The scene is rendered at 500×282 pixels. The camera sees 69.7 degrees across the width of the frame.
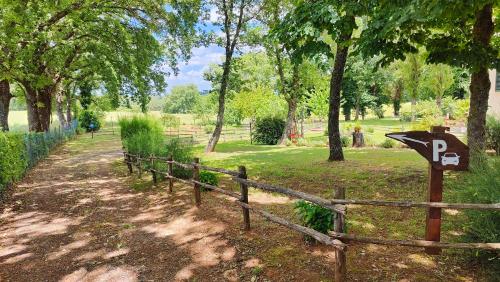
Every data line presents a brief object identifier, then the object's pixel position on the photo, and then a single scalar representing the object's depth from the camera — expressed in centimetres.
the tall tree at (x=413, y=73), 3678
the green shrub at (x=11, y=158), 1125
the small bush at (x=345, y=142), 2400
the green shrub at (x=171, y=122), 5000
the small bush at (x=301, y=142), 2615
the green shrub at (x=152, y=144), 1310
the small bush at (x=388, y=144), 2119
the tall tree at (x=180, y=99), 16875
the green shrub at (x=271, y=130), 2989
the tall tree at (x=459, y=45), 709
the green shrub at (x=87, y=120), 5450
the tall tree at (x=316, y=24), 732
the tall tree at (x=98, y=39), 1395
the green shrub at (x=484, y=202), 452
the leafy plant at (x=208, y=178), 1030
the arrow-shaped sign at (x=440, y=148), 491
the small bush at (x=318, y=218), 596
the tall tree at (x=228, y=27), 2036
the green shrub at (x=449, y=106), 4278
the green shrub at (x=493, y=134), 1395
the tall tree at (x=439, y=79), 3691
